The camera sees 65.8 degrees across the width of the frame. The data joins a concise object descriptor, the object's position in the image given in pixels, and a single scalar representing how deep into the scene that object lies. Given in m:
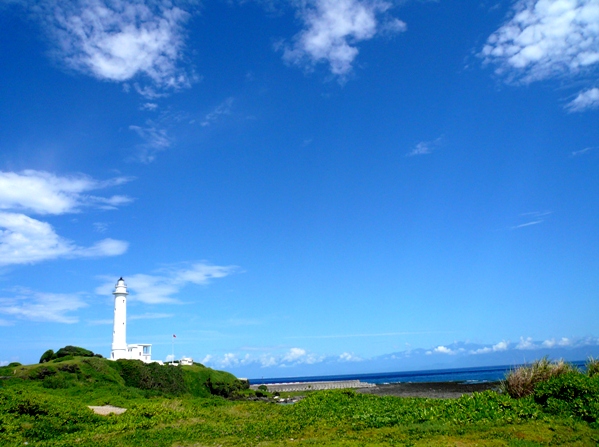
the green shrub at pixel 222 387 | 64.94
